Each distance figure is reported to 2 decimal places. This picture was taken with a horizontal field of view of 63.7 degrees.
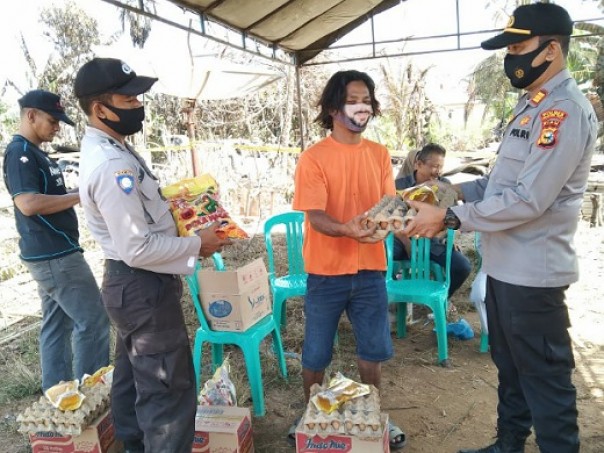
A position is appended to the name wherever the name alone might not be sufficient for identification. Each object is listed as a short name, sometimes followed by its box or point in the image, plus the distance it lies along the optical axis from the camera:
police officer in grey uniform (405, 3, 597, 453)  1.75
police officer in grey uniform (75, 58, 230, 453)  1.75
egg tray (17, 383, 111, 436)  2.19
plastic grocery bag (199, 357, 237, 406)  2.48
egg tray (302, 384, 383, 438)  1.98
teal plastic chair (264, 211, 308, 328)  3.77
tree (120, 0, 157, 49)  11.28
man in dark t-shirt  2.57
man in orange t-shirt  2.37
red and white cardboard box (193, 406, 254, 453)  2.23
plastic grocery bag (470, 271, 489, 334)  3.41
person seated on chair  3.91
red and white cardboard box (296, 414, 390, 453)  1.99
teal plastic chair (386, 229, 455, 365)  3.48
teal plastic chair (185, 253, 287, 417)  2.87
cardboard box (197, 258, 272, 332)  2.88
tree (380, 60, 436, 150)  13.21
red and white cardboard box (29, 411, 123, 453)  2.22
